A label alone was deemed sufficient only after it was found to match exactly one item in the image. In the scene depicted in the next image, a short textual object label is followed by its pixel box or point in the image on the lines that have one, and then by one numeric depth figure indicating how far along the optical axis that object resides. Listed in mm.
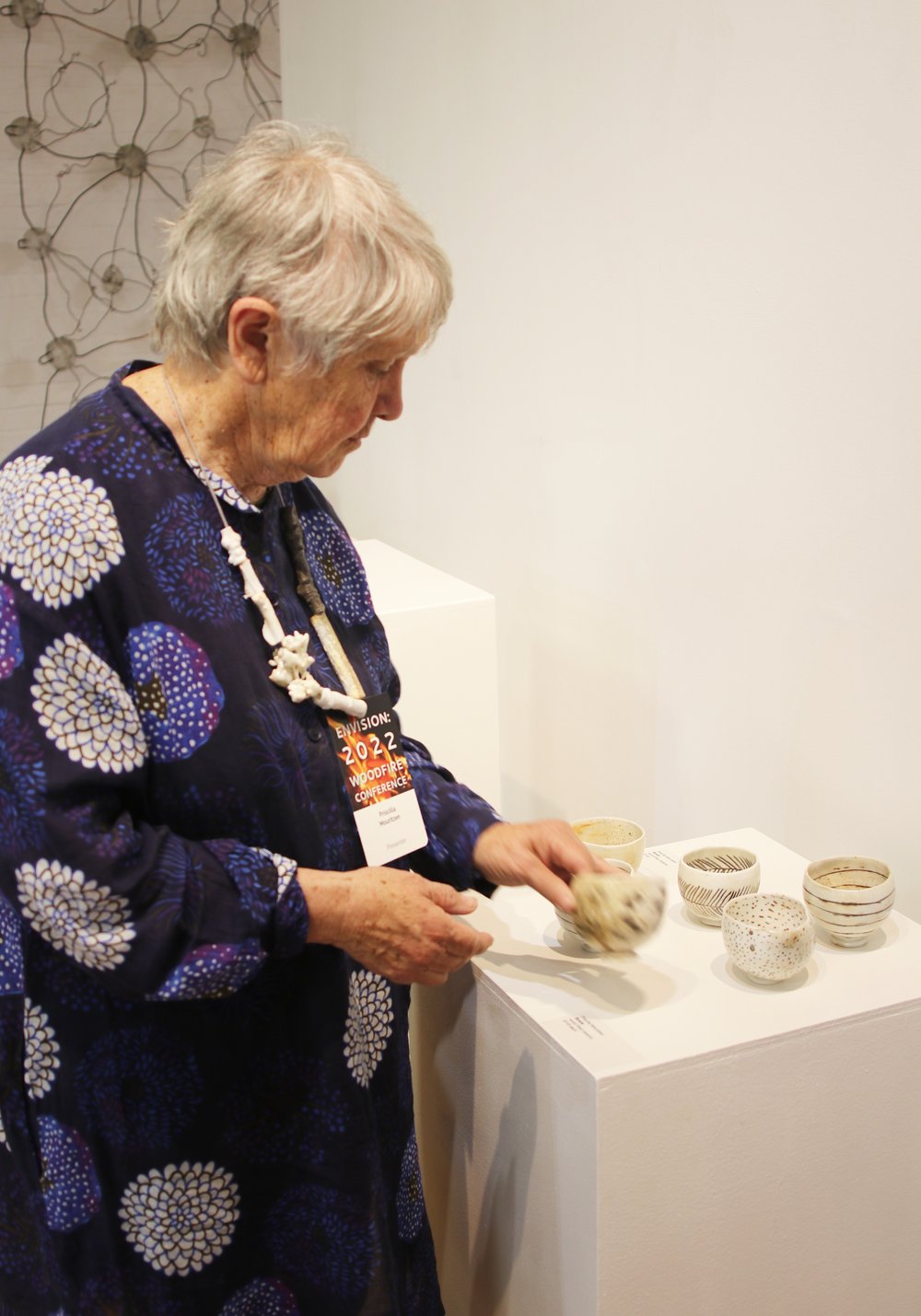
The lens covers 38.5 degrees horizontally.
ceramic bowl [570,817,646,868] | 1499
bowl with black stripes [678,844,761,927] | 1420
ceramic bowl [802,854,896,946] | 1341
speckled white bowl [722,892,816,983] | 1269
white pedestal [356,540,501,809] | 2193
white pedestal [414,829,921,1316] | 1194
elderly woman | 986
